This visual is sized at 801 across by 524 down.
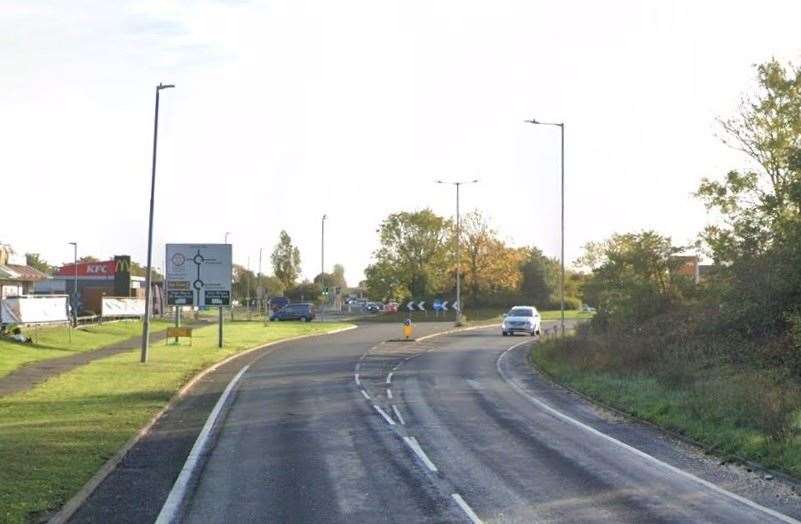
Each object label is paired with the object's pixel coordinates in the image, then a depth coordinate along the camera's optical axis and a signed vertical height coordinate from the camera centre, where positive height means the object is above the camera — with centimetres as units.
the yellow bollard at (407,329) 4728 -95
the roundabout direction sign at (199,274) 4122 +149
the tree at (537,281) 9619 +326
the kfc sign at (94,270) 8975 +351
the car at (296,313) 7569 -32
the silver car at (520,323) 5181 -61
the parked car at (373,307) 10925 +36
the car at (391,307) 9039 +32
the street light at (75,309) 4816 -21
